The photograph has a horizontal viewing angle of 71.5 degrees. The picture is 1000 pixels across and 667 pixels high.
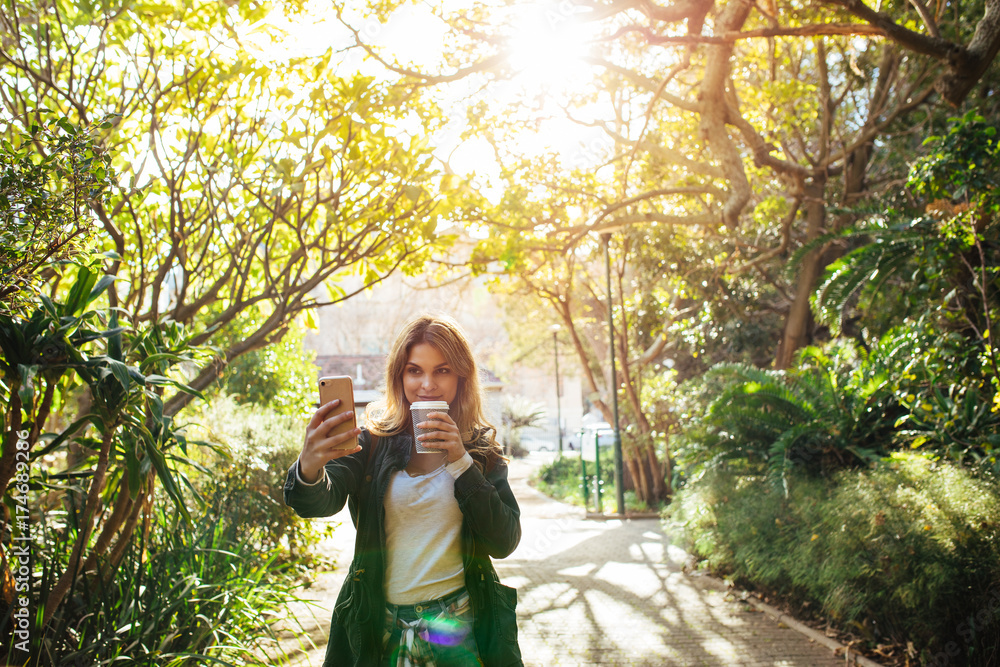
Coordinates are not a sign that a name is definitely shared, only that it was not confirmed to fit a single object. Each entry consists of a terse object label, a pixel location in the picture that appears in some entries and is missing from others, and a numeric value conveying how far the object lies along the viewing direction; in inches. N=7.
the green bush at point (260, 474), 249.0
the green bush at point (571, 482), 629.0
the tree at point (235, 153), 171.0
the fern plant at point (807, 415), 257.0
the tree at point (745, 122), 291.9
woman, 81.6
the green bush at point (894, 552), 159.2
